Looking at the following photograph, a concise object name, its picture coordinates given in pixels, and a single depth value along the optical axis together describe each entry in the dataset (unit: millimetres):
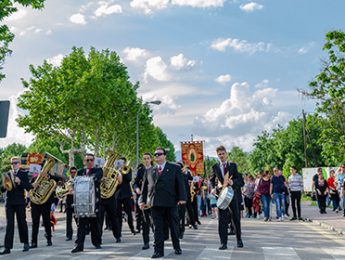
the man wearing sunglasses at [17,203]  10688
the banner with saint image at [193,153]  29203
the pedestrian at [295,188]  19203
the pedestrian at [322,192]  22828
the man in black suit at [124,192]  13344
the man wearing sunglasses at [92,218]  10562
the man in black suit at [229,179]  10422
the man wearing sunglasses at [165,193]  9531
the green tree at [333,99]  21344
